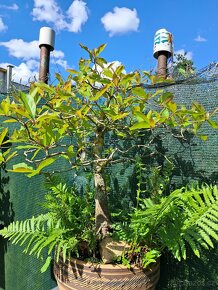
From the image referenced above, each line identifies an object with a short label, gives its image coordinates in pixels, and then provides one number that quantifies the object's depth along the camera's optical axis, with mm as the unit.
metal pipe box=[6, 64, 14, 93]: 3193
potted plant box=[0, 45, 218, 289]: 1049
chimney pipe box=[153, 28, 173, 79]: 1839
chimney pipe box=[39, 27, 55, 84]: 2299
